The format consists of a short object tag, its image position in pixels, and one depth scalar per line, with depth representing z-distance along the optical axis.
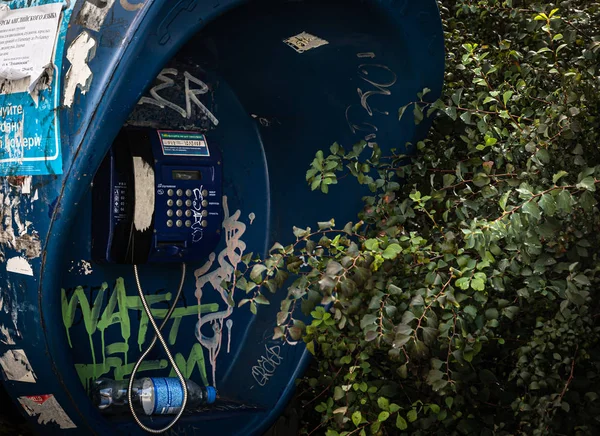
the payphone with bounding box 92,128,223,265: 2.41
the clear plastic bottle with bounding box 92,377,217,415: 2.52
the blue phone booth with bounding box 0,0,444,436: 2.10
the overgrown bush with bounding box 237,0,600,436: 2.00
